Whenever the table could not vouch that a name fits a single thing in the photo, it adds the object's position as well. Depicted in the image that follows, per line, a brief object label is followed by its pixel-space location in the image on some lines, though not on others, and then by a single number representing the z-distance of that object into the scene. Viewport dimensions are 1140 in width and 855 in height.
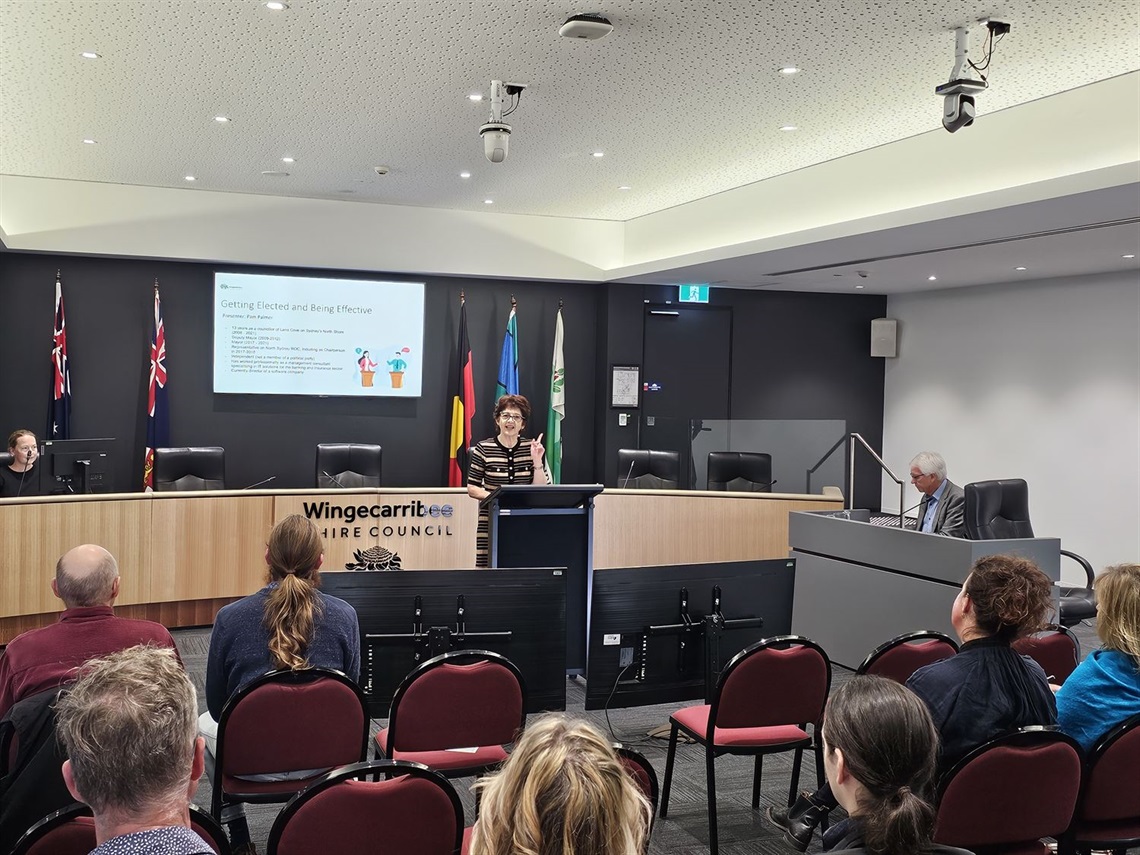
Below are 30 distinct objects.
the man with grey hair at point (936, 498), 5.66
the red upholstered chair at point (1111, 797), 2.66
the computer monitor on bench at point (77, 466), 6.18
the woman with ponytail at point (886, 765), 1.66
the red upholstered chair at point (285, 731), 2.75
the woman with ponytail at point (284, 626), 2.99
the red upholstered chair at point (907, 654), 3.36
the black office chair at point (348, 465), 7.97
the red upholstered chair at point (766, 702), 3.26
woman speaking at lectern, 5.45
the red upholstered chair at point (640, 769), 2.22
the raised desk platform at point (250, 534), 5.91
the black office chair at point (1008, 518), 5.66
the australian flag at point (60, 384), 8.38
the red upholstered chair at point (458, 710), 2.91
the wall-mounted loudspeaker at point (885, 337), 10.69
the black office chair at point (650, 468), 8.08
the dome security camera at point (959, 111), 4.41
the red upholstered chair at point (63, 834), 1.74
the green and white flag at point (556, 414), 9.89
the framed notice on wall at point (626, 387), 10.02
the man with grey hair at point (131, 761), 1.53
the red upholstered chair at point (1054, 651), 3.66
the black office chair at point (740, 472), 7.80
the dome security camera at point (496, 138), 5.11
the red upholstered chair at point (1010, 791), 2.39
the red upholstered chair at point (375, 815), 1.99
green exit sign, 10.13
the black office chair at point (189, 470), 7.36
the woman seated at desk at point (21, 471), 6.05
